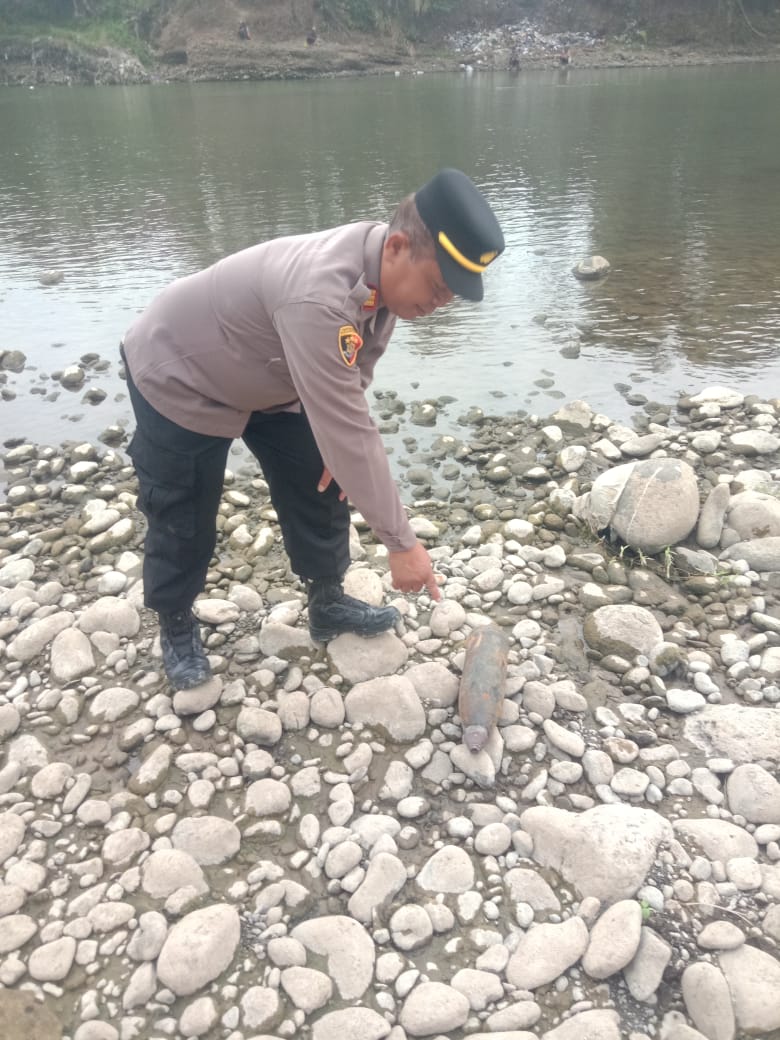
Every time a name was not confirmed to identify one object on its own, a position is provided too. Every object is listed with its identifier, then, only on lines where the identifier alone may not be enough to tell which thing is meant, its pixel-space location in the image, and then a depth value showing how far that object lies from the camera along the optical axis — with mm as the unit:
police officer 2127
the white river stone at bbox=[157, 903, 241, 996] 2182
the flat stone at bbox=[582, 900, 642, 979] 2184
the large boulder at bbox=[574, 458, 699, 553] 4086
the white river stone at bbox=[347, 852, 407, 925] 2381
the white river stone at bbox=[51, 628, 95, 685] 3287
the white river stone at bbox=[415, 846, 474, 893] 2432
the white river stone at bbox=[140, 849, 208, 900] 2438
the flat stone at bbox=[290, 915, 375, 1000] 2193
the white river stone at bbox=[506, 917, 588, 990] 2184
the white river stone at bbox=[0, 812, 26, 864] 2570
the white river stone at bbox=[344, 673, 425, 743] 2953
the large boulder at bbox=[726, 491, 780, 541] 4164
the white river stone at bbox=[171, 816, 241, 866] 2549
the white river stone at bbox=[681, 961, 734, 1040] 2045
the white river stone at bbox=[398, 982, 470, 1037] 2080
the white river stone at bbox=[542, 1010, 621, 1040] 2025
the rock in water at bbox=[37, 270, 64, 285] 9531
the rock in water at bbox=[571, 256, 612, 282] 9102
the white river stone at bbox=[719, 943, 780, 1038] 2059
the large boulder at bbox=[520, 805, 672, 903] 2385
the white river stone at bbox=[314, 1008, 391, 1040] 2064
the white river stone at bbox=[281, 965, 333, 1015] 2152
